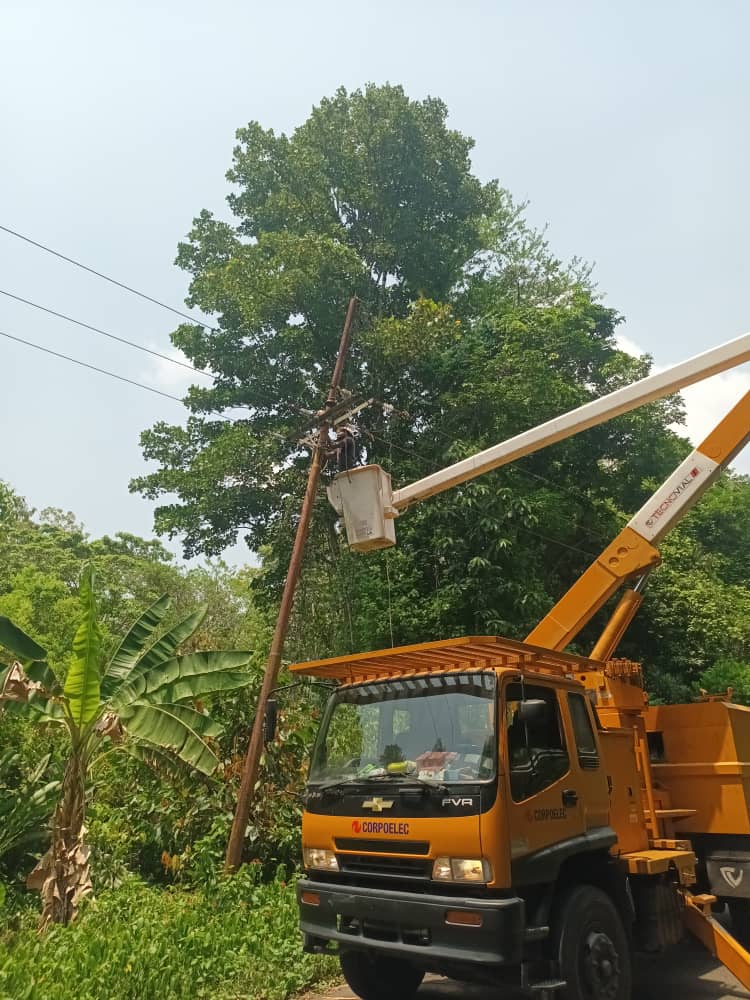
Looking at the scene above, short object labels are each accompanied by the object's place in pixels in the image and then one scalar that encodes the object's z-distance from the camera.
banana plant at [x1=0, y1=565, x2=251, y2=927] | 8.59
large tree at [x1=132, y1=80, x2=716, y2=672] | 17.69
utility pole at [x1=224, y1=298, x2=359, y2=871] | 9.44
